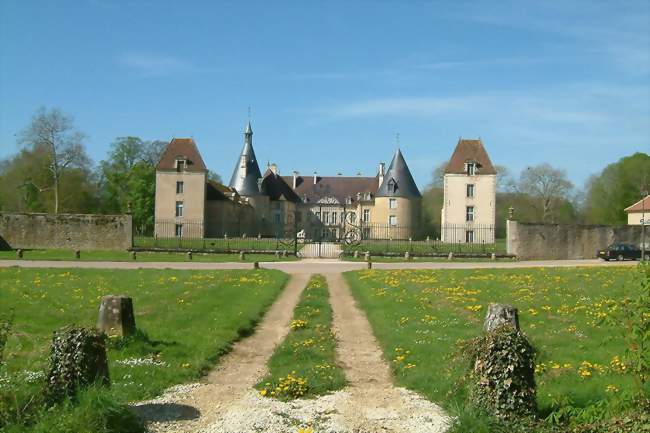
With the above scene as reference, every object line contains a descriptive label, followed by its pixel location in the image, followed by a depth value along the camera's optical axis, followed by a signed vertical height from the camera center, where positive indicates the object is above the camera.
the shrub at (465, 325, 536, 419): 6.23 -1.35
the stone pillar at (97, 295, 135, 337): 10.42 -1.36
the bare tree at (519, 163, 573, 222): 74.44 +6.12
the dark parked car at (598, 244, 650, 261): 38.22 -0.72
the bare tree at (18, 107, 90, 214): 56.03 +6.87
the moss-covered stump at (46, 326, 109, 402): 6.73 -1.37
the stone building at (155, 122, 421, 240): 62.66 +4.10
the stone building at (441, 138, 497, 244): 62.28 +4.44
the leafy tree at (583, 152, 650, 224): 68.12 +5.55
